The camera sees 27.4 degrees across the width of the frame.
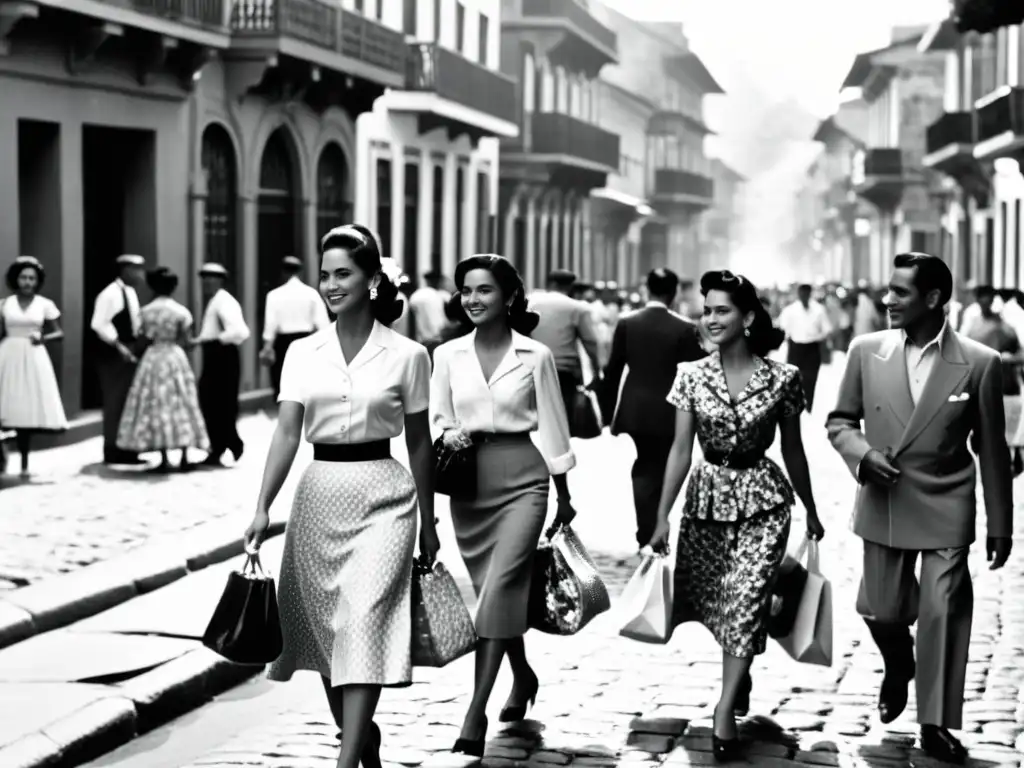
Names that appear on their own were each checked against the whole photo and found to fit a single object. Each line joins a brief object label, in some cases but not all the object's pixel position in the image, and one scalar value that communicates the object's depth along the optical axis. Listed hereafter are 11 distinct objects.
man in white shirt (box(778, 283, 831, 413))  22.97
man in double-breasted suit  6.89
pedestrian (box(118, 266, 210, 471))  15.43
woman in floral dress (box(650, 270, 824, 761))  7.08
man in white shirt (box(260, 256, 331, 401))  18.25
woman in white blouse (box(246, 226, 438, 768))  6.00
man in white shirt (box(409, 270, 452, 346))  23.95
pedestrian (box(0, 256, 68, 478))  14.88
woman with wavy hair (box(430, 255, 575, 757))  7.05
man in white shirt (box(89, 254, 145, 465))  15.83
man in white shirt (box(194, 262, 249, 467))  16.17
